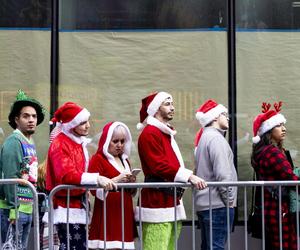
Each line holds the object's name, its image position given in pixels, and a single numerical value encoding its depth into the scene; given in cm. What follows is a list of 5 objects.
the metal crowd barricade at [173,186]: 1367
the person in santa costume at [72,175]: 1376
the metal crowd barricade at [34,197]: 1339
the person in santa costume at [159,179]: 1426
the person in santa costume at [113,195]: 1415
